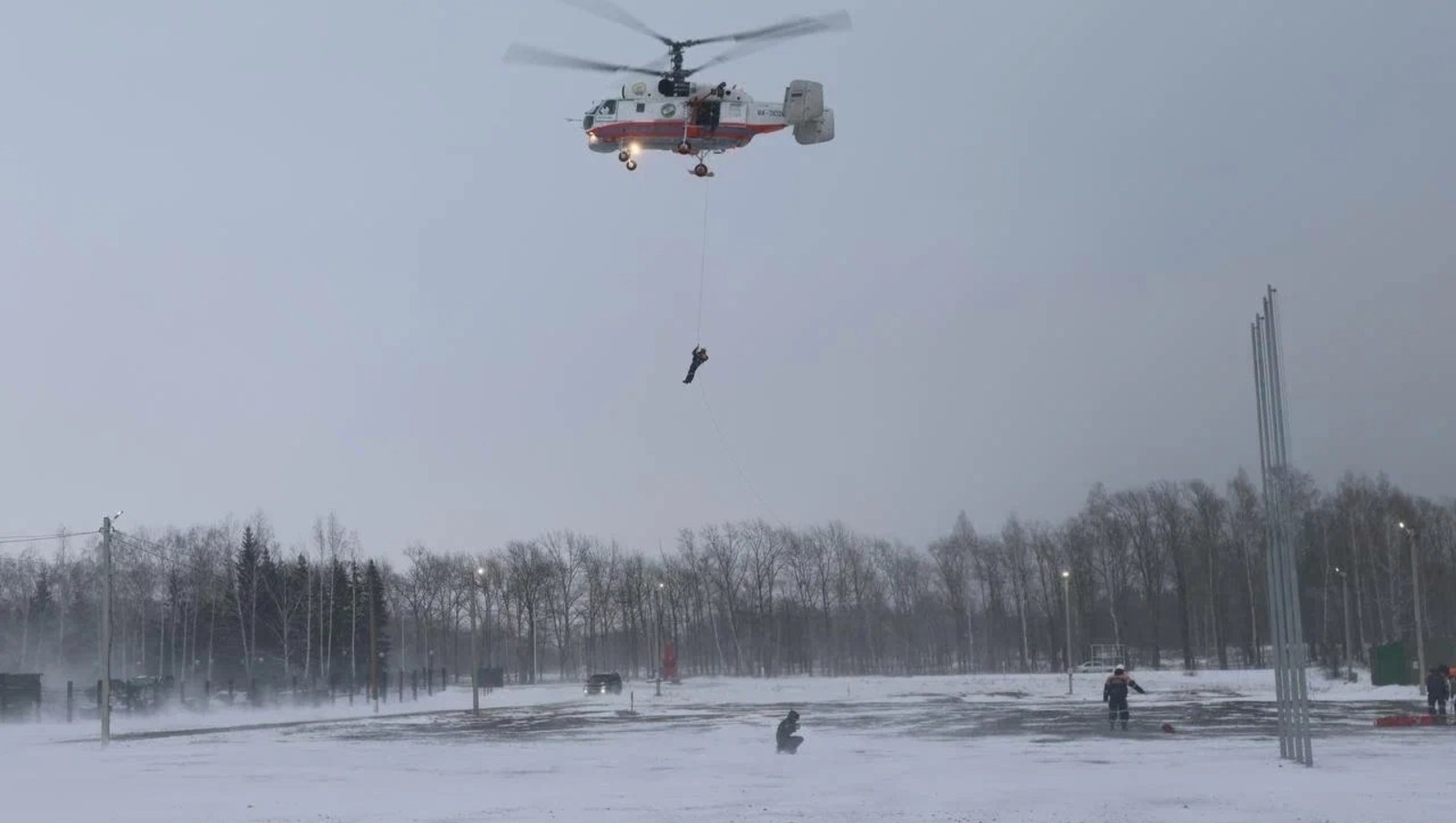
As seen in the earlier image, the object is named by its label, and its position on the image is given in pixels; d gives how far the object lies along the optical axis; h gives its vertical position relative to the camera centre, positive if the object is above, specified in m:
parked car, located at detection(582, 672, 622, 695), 77.81 -5.98
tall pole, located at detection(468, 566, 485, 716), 55.31 -3.94
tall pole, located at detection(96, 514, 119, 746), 40.78 -1.30
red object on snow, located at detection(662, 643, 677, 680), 97.84 -6.14
